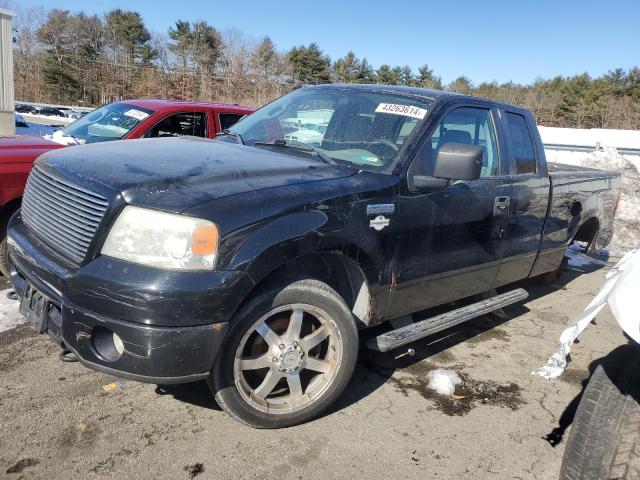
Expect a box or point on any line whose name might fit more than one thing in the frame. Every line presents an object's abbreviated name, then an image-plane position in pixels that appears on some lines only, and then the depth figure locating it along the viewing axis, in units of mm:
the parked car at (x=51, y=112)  30422
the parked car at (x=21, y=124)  11052
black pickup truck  2355
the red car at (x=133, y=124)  4566
